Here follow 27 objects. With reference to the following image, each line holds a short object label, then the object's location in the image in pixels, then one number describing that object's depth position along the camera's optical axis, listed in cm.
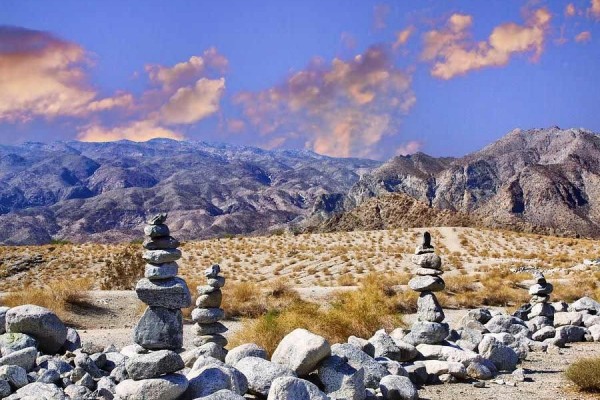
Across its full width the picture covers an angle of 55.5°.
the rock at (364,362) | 1048
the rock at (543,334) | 1786
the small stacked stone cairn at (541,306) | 1973
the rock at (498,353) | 1376
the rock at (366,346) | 1173
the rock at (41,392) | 903
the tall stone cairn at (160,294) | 920
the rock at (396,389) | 1029
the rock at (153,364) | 860
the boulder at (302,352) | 971
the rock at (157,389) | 842
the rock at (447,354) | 1305
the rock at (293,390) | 816
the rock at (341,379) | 948
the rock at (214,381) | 866
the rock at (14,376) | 987
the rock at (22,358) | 1074
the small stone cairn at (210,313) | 1451
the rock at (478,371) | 1270
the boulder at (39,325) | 1247
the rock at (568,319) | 1958
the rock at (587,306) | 2116
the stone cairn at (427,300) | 1366
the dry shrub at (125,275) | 2927
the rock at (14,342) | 1160
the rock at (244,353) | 1061
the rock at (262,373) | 925
